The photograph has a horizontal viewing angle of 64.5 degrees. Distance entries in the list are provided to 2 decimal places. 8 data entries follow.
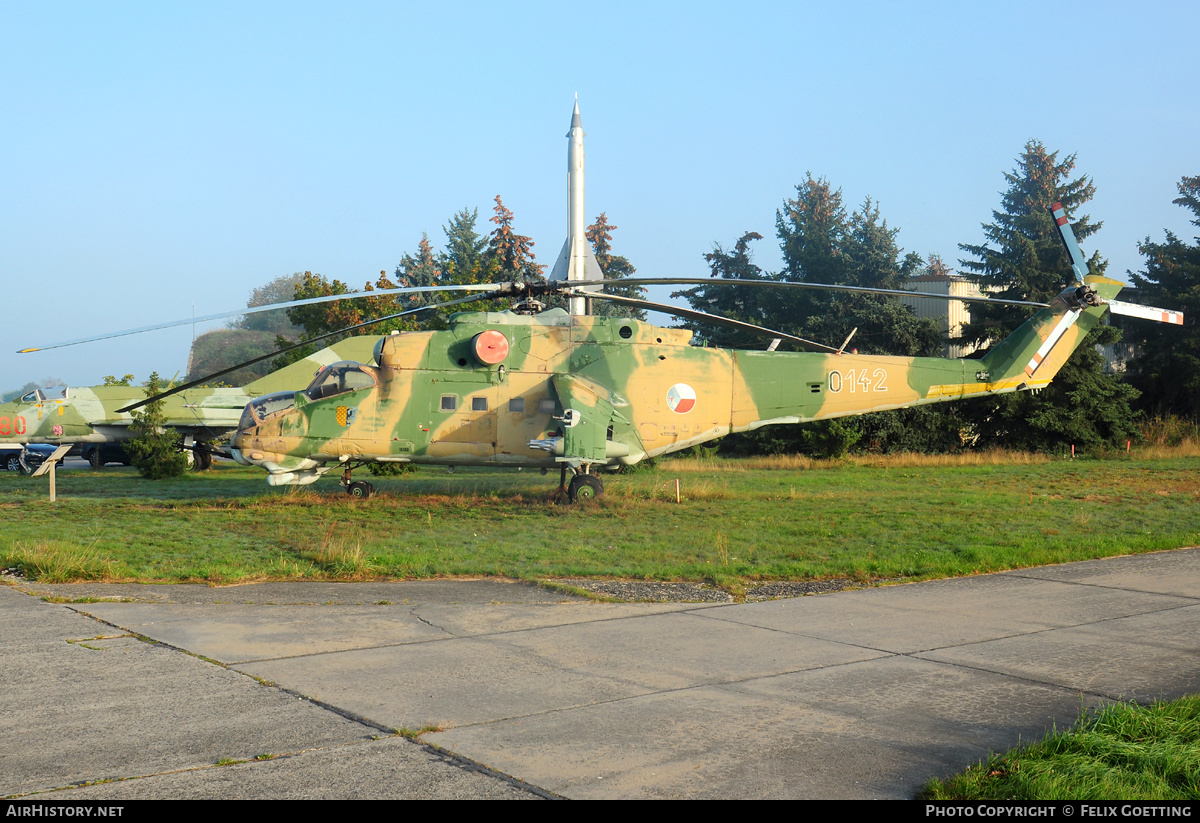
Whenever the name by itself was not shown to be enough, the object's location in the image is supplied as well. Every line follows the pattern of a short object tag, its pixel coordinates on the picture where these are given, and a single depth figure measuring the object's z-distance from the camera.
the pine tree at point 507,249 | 52.81
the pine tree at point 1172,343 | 35.28
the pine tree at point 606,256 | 63.47
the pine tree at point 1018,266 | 35.78
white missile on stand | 24.98
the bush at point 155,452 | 24.73
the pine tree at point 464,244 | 64.31
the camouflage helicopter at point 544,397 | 17.70
